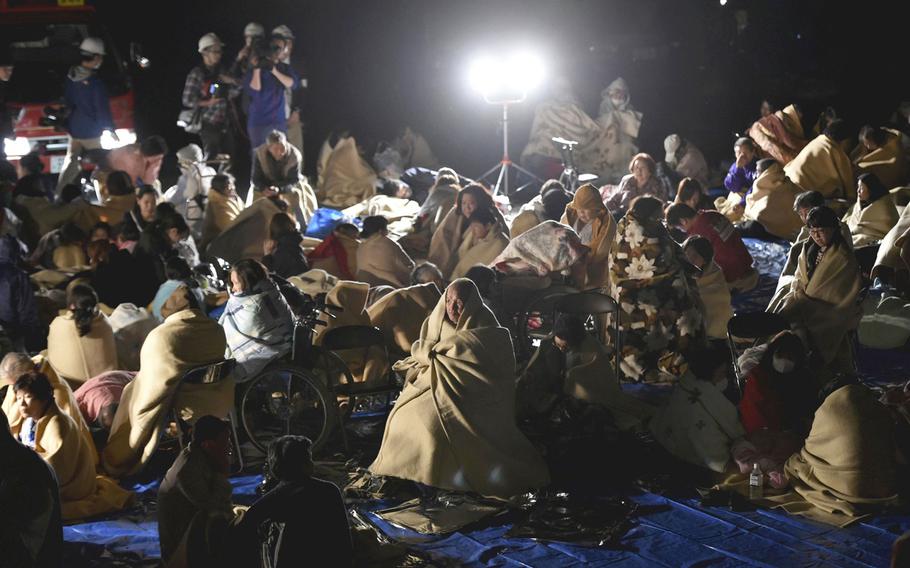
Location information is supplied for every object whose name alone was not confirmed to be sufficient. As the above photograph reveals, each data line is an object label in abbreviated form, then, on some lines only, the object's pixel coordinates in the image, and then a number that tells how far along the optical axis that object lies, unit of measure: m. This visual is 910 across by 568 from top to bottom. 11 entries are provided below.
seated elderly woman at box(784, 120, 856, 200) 11.72
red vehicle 13.13
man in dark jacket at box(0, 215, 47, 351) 8.55
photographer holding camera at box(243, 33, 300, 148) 13.18
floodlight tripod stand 12.91
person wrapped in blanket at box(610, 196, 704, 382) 7.92
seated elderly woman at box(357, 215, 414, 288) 8.99
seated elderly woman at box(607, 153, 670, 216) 10.76
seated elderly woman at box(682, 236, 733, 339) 8.50
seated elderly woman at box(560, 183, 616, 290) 8.77
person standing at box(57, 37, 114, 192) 13.02
